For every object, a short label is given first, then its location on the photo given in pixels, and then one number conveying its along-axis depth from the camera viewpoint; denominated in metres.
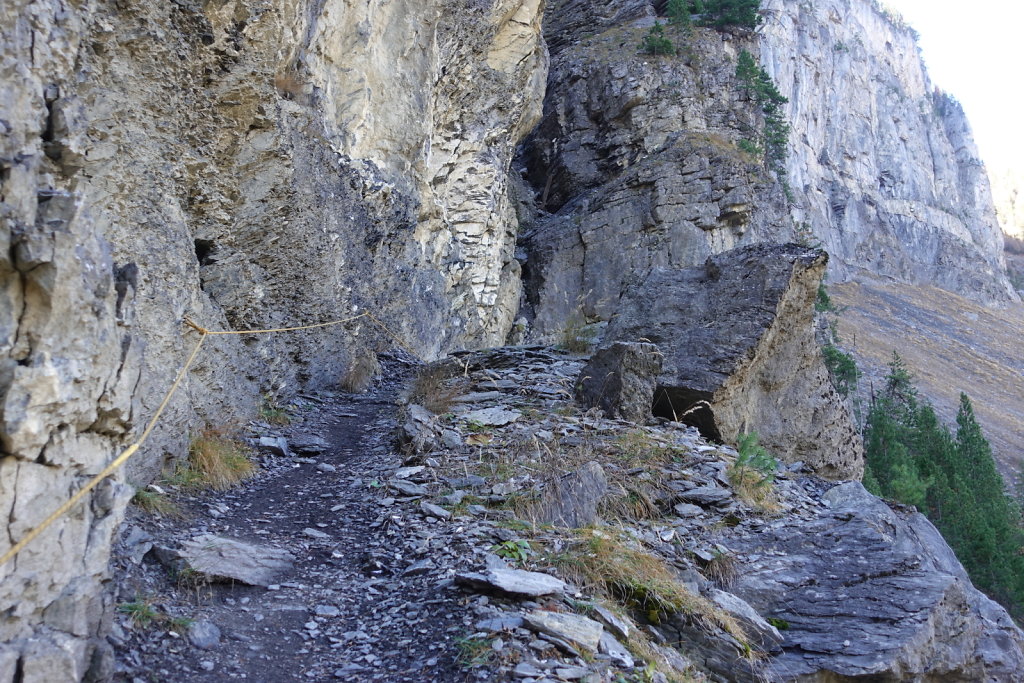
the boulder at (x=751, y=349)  8.95
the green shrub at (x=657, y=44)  24.86
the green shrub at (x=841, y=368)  27.83
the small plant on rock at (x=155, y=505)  5.39
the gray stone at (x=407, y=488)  6.27
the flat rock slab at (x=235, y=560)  4.66
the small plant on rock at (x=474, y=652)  3.84
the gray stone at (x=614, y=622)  4.40
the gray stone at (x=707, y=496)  6.71
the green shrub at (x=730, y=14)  26.19
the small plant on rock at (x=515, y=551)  5.04
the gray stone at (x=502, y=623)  4.09
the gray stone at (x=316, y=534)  5.59
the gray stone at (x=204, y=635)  3.96
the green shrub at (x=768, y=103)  25.45
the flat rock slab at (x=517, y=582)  4.43
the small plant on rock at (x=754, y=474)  7.05
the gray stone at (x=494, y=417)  8.12
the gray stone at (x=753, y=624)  5.14
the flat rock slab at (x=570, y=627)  4.08
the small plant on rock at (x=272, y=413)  8.38
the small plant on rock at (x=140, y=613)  3.94
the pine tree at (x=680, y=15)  25.87
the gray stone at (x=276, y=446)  7.48
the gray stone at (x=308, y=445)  7.71
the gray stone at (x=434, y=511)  5.80
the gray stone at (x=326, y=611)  4.52
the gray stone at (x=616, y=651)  4.08
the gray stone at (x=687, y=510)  6.48
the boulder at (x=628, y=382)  8.43
